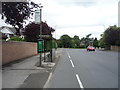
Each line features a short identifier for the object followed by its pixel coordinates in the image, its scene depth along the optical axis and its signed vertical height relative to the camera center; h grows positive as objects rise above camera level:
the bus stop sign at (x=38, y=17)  8.56 +2.12
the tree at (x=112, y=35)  32.17 +2.60
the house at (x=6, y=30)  25.43 +3.41
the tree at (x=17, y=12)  8.31 +2.55
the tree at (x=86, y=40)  86.16 +3.13
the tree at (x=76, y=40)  82.27 +3.02
